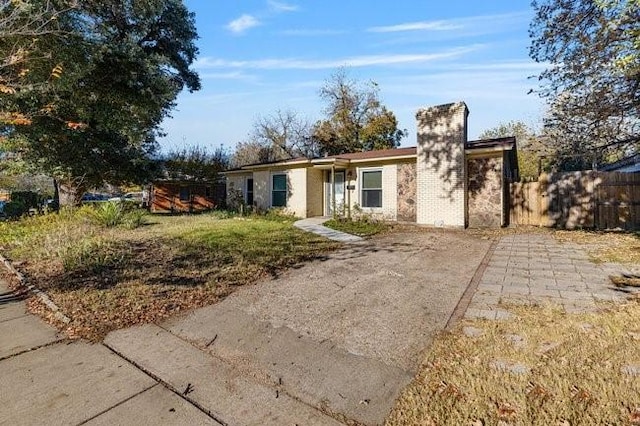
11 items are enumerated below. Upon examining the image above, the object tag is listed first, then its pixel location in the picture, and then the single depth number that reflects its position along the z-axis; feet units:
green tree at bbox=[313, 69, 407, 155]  97.04
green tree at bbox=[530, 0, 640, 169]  28.25
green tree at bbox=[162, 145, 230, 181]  76.84
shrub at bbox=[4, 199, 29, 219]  55.47
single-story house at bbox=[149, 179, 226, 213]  80.23
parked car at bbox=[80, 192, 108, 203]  118.15
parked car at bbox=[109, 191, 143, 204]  121.33
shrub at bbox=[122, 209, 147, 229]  37.99
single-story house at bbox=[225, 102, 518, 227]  38.40
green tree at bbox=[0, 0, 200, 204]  30.01
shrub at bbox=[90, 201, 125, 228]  36.86
